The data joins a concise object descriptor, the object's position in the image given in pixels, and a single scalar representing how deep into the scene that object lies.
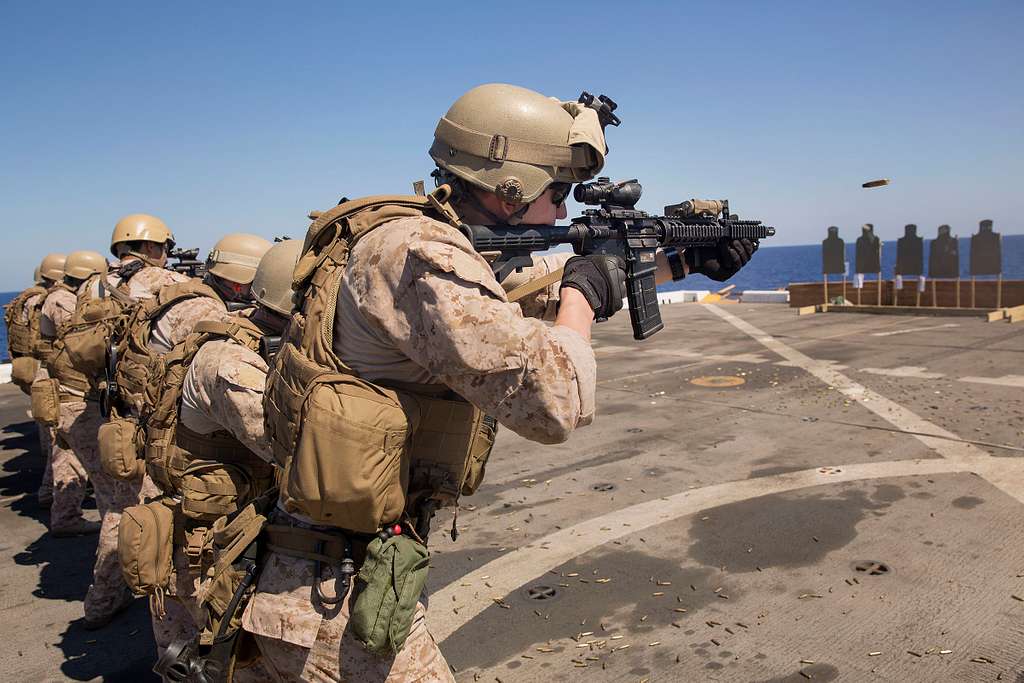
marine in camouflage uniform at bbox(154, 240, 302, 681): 2.98
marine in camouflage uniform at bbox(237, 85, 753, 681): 1.80
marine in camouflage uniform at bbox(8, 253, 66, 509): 7.18
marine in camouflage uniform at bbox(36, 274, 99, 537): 6.15
